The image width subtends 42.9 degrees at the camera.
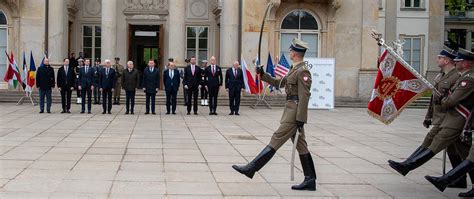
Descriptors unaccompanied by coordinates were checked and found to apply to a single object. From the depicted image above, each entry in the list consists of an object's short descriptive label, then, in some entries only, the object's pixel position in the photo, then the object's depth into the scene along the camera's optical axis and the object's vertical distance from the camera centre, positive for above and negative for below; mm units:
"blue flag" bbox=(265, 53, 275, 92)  26781 +242
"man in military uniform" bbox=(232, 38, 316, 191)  8352 -635
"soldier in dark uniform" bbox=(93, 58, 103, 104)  22156 -190
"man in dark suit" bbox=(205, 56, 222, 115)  22625 -416
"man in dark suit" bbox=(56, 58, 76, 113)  21862 -491
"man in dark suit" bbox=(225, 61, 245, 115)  22703 -490
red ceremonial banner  9469 -268
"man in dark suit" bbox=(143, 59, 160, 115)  22188 -466
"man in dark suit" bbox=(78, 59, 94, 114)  21906 -374
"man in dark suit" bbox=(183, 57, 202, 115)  22297 -347
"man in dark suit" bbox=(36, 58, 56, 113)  21656 -456
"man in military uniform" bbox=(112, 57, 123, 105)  26422 -659
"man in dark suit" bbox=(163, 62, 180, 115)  22391 -539
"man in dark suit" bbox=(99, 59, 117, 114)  21938 -405
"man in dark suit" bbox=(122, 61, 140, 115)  22359 -476
